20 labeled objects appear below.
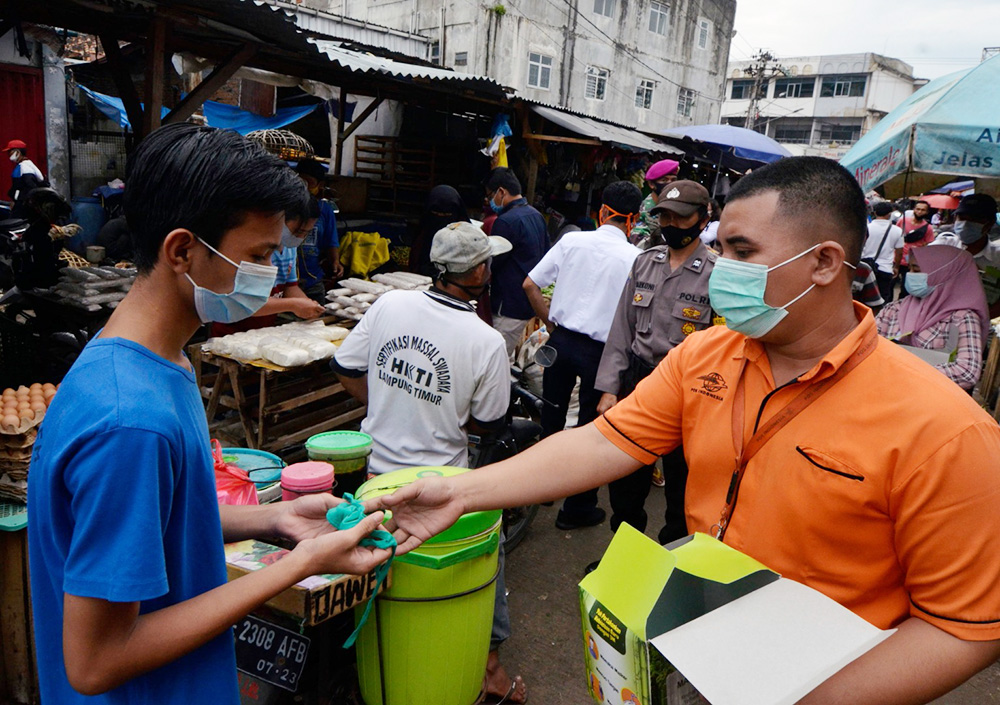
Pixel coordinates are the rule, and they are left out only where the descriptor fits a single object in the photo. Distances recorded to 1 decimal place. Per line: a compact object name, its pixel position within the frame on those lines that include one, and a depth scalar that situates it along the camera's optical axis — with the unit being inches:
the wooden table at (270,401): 161.5
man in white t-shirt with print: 109.7
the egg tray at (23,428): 95.0
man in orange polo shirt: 45.8
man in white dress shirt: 168.2
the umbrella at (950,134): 122.6
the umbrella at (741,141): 446.6
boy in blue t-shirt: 40.3
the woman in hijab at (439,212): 249.1
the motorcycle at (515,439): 138.3
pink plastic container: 90.2
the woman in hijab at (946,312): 141.3
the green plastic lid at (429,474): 86.1
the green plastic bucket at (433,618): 88.4
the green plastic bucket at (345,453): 104.1
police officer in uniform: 139.9
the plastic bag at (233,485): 89.0
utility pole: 1454.7
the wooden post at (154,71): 189.8
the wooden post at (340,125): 351.9
